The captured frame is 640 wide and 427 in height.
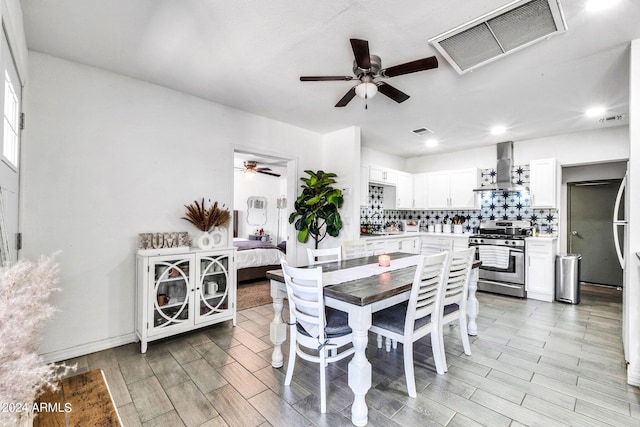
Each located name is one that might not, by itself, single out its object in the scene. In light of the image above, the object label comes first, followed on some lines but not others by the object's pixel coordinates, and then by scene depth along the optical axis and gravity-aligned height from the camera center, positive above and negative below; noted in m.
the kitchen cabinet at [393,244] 4.72 -0.48
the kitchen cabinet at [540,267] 4.25 -0.72
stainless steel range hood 4.89 +0.87
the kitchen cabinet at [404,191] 5.78 +0.55
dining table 1.74 -0.50
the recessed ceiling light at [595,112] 3.50 +1.34
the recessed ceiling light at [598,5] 1.79 +1.35
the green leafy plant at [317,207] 4.18 +0.14
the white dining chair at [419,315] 2.00 -0.75
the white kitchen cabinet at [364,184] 4.89 +0.56
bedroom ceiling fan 6.38 +1.09
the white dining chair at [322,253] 2.76 -0.36
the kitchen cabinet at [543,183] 4.51 +0.57
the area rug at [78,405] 0.93 -0.67
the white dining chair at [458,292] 2.35 -0.63
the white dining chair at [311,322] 1.83 -0.74
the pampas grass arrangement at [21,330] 0.59 -0.25
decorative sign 2.82 -0.26
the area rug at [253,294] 4.03 -1.22
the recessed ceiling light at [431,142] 5.00 +1.34
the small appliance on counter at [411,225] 6.07 -0.16
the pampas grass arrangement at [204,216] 3.16 -0.01
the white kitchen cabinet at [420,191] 5.93 +0.55
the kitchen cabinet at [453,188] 5.34 +0.57
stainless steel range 4.41 -0.60
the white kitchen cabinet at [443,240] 5.00 -0.41
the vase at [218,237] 3.23 -0.25
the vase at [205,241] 3.04 -0.28
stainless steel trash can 4.11 -0.85
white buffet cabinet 2.65 -0.78
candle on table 2.62 -0.41
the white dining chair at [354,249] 3.28 -0.38
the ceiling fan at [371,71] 2.00 +1.10
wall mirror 8.03 +0.16
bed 5.03 -0.80
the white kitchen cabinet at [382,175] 5.11 +0.77
